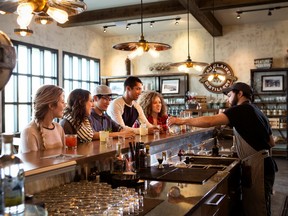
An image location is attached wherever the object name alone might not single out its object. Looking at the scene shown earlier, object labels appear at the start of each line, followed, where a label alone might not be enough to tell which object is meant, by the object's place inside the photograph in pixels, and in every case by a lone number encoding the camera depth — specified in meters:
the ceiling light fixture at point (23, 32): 5.49
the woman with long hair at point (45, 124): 2.65
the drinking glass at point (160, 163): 2.87
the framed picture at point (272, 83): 9.57
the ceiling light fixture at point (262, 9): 8.42
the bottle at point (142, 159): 2.77
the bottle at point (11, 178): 1.34
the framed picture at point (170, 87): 10.43
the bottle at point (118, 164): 2.43
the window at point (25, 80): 7.91
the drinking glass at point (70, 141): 2.69
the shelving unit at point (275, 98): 9.44
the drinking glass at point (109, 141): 2.79
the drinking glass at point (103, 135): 3.13
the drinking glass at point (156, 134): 3.45
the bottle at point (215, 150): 3.96
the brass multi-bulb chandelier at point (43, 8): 3.08
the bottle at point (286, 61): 9.56
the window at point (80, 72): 9.72
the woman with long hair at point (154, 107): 4.88
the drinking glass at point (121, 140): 2.83
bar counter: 1.84
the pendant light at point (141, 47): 4.26
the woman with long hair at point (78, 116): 3.30
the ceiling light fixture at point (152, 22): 9.45
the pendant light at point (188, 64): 6.08
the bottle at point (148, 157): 2.82
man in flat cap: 4.04
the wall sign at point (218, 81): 10.05
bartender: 3.40
